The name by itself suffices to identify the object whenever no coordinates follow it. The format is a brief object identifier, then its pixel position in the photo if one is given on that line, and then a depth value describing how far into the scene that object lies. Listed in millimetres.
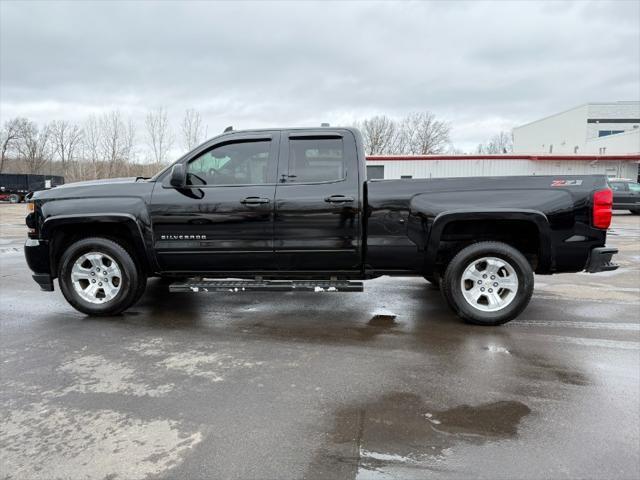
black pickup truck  4637
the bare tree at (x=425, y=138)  64250
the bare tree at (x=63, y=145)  66750
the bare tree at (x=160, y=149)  40750
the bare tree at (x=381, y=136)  61906
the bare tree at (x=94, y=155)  50812
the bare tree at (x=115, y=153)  49719
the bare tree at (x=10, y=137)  66500
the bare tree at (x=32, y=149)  68062
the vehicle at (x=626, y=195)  21969
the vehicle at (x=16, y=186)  37750
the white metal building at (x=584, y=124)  56344
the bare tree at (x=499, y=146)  82375
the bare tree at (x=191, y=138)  37250
